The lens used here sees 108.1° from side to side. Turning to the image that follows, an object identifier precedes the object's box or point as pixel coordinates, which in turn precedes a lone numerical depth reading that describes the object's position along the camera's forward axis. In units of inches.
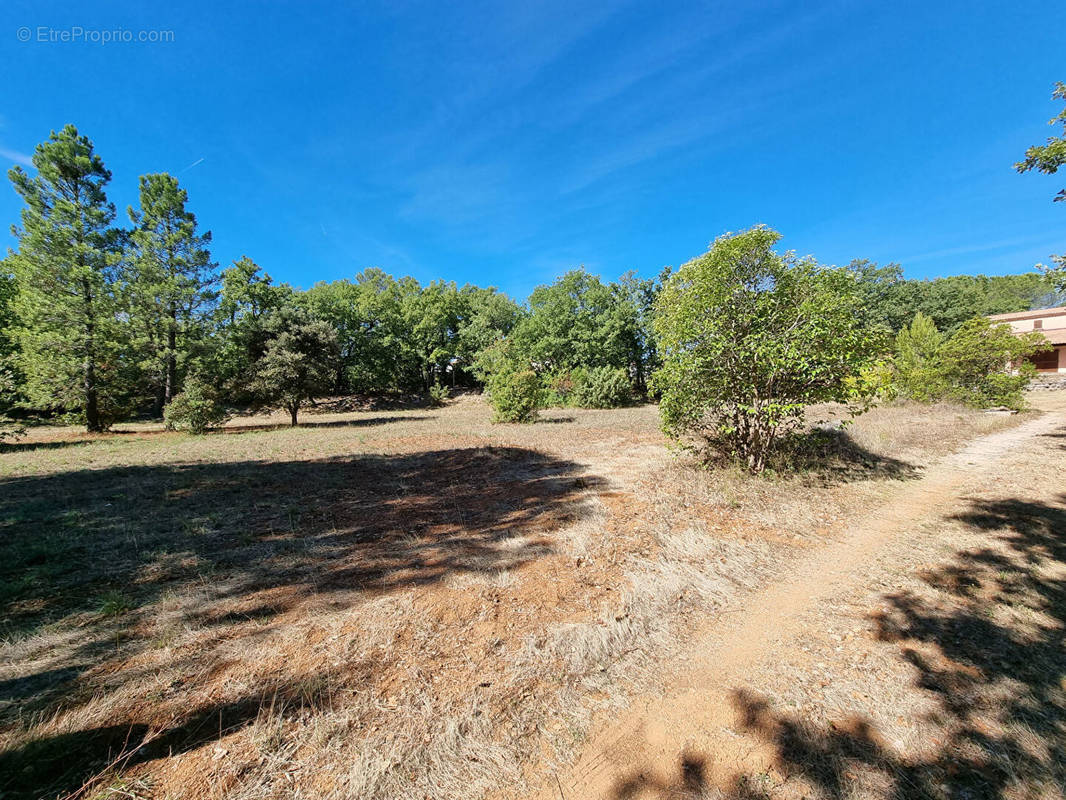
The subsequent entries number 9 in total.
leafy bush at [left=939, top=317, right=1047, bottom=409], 557.6
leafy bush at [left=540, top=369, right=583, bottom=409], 1146.7
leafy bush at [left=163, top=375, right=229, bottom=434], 650.2
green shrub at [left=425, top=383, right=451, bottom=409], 1414.9
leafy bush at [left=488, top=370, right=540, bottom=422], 742.5
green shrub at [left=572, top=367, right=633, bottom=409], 1062.4
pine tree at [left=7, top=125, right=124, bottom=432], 637.9
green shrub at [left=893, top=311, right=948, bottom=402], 631.2
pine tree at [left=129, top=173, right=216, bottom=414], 756.6
